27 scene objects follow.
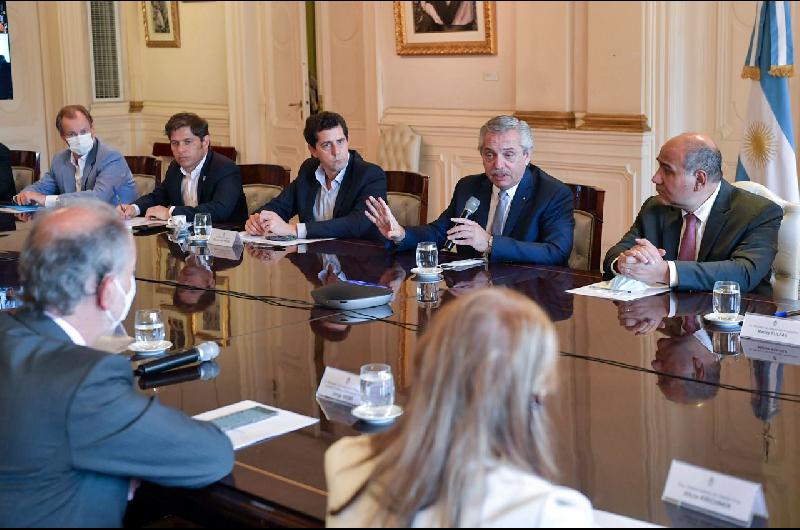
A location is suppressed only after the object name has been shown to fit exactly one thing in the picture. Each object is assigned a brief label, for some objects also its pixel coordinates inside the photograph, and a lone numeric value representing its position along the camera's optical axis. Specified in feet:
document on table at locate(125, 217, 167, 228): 17.33
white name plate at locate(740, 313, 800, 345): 8.95
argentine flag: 18.11
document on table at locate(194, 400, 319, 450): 7.11
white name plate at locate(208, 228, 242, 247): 15.10
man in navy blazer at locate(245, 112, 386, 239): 15.75
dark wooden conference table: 6.22
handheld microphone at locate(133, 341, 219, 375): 8.55
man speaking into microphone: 13.61
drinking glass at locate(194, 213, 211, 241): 15.34
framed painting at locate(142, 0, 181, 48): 32.14
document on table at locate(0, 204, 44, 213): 19.12
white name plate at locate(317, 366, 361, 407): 7.76
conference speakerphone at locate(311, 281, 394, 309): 10.76
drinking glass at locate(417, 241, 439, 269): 12.01
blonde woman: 4.62
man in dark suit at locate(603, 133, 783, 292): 11.14
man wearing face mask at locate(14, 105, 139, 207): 20.48
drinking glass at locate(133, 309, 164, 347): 9.37
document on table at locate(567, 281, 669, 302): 11.03
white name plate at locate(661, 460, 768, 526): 5.61
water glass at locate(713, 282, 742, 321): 9.80
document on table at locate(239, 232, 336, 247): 15.14
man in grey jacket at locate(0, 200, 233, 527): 6.05
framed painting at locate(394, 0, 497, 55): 24.93
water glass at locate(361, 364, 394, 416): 7.37
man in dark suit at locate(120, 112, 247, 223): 17.94
